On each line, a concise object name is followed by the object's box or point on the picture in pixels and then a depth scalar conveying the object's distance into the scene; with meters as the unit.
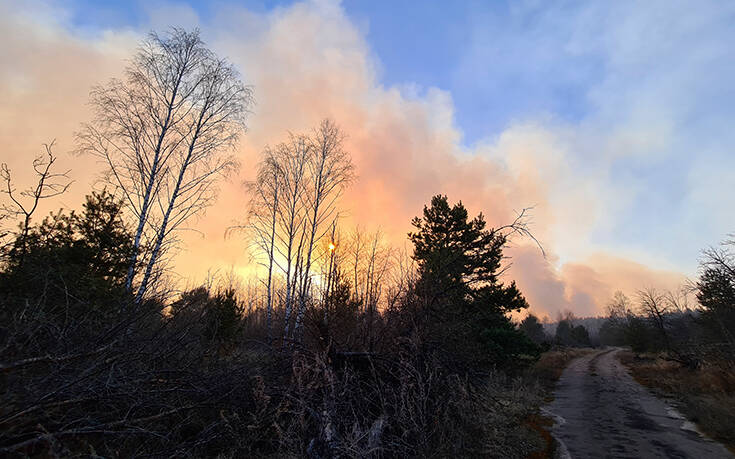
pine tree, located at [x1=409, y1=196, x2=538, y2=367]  6.12
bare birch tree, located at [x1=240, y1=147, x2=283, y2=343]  14.57
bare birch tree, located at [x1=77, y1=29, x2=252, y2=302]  9.70
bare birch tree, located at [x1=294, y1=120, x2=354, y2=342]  14.34
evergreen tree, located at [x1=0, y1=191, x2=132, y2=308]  5.95
